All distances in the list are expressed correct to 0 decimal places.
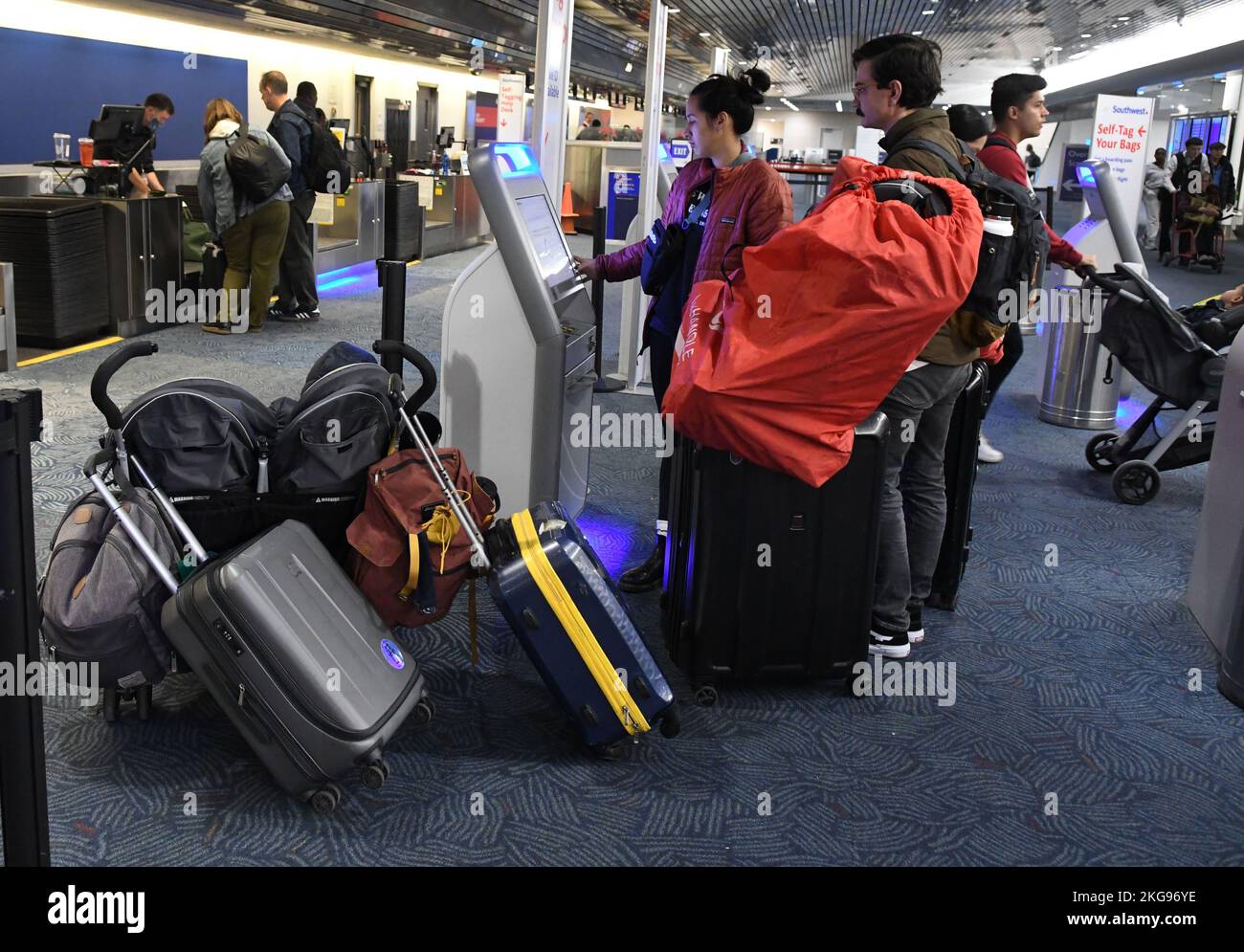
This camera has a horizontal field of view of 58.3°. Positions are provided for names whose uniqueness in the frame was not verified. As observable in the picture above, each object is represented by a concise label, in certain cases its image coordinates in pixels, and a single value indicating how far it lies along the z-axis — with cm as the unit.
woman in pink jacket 302
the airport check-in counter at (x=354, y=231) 984
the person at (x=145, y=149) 758
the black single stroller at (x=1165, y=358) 423
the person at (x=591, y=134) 1750
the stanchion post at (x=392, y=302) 321
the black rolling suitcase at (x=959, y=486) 314
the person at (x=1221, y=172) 1484
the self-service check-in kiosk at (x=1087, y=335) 539
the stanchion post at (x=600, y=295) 581
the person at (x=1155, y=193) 1579
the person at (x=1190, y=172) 1473
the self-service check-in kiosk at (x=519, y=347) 322
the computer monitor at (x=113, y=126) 754
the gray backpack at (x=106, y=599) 222
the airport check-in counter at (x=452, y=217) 1218
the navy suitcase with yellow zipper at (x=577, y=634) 235
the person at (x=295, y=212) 727
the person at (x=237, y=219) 671
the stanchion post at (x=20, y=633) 141
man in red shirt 353
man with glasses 265
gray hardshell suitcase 213
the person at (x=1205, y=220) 1459
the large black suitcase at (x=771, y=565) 261
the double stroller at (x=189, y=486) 225
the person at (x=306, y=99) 764
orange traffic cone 1531
